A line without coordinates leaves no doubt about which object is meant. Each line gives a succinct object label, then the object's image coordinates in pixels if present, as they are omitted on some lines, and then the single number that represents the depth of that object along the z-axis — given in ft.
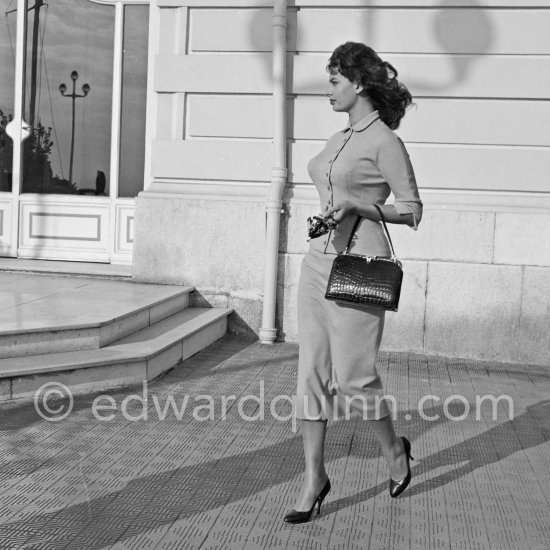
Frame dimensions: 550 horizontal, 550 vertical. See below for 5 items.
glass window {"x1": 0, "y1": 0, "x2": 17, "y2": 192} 31.65
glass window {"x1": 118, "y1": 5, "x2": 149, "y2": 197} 30.81
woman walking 12.09
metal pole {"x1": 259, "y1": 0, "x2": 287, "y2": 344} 26.50
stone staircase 18.60
